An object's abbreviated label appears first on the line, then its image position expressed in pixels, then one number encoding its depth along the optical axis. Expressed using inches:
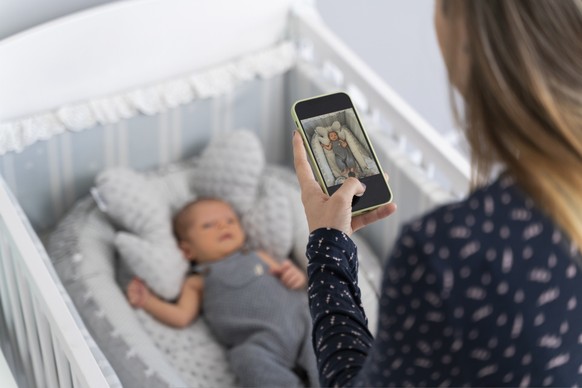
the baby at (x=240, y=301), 87.1
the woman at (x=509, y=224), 50.7
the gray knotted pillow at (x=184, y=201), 91.5
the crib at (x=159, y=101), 89.5
